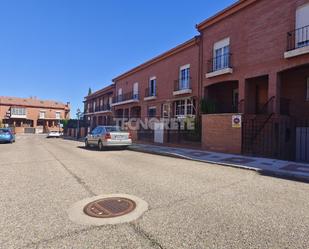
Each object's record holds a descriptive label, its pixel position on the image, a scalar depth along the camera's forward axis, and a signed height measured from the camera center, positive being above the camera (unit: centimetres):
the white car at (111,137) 1477 -72
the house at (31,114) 6019 +294
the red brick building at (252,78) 1145 +308
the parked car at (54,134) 4158 -163
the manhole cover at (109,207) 408 -149
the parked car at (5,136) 2255 -111
